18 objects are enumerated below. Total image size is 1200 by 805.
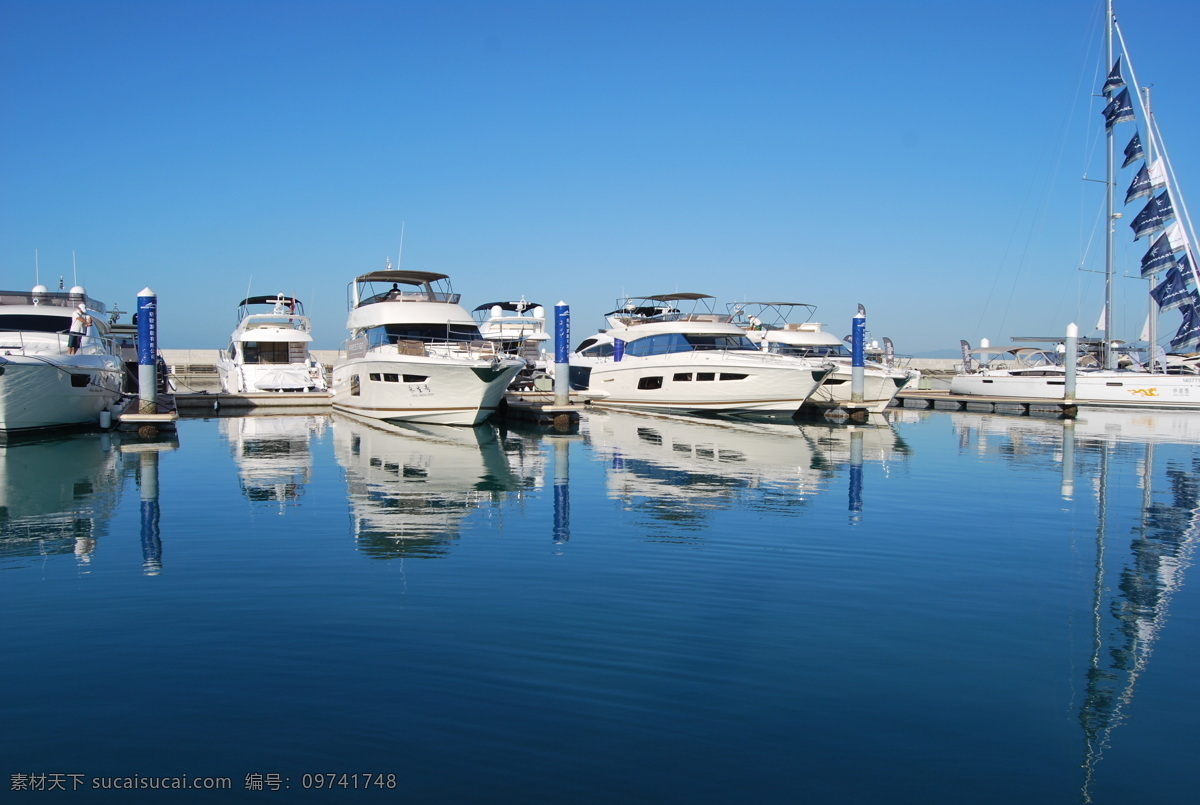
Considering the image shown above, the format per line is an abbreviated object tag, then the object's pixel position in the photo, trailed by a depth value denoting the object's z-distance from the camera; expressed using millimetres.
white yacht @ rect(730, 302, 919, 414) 30120
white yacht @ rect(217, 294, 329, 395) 31156
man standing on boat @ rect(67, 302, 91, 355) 21422
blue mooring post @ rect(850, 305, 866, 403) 28547
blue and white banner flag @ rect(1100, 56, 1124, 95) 36656
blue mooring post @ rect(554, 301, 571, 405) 26047
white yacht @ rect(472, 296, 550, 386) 40969
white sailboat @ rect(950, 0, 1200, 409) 35156
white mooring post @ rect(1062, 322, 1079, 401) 31516
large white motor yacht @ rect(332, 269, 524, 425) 23062
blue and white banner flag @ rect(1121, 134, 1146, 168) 36562
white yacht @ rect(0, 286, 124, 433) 19109
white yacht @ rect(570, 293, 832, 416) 26672
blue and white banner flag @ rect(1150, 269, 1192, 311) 36094
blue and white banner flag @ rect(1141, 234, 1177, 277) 36062
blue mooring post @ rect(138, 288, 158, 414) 22109
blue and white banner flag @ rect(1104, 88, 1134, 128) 36406
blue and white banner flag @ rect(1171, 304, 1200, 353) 35669
